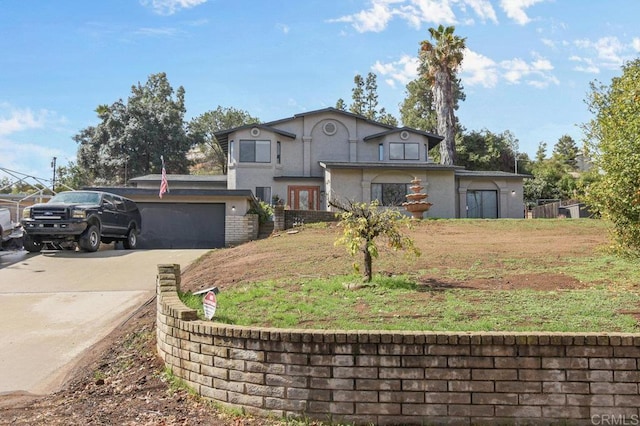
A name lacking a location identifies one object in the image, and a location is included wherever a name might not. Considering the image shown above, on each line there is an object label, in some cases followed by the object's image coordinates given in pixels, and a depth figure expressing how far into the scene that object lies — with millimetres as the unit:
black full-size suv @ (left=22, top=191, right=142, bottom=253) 16703
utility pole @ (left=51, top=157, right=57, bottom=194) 61531
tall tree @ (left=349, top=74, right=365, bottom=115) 59969
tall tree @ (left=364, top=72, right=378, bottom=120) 60312
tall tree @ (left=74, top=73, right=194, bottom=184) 46125
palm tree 34750
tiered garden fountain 23297
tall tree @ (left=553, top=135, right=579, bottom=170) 76438
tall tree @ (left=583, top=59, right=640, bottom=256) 7809
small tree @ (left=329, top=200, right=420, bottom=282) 7926
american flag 20859
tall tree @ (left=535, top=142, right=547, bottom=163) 64981
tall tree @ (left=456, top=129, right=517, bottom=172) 42688
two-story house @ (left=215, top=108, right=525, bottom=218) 27203
